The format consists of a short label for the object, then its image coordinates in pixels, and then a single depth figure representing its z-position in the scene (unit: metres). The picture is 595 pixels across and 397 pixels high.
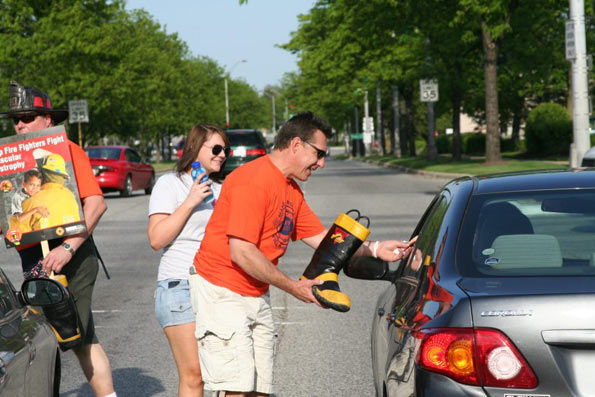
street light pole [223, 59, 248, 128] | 99.66
